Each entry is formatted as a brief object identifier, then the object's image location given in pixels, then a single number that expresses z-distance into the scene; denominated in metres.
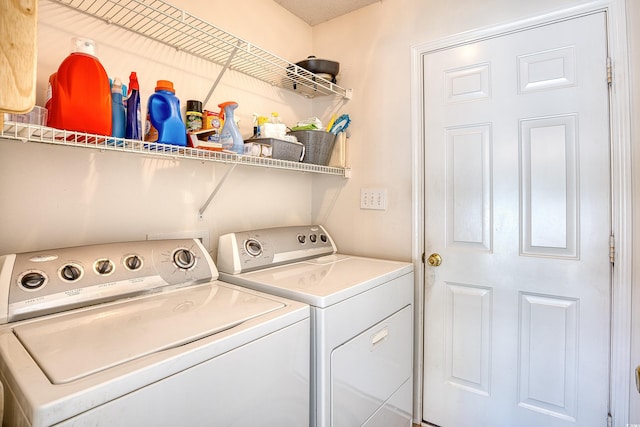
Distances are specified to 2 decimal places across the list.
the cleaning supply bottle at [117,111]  1.09
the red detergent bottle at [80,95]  0.97
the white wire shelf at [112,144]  0.88
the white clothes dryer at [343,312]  1.17
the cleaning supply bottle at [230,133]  1.45
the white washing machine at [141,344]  0.66
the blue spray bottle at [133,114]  1.14
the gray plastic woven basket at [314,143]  1.89
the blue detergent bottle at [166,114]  1.20
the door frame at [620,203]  1.40
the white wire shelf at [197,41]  1.28
